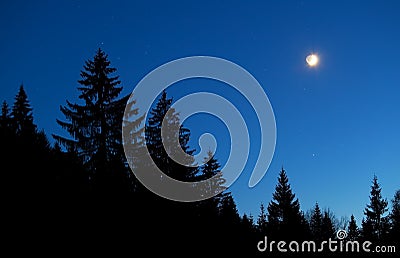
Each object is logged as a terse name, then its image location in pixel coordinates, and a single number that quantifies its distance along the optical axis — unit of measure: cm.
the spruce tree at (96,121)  2344
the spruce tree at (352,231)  6678
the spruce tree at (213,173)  2925
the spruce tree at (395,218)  4656
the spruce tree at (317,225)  6625
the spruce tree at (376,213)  5888
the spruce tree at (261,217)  4855
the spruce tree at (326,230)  6538
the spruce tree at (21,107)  3199
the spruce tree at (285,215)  3967
